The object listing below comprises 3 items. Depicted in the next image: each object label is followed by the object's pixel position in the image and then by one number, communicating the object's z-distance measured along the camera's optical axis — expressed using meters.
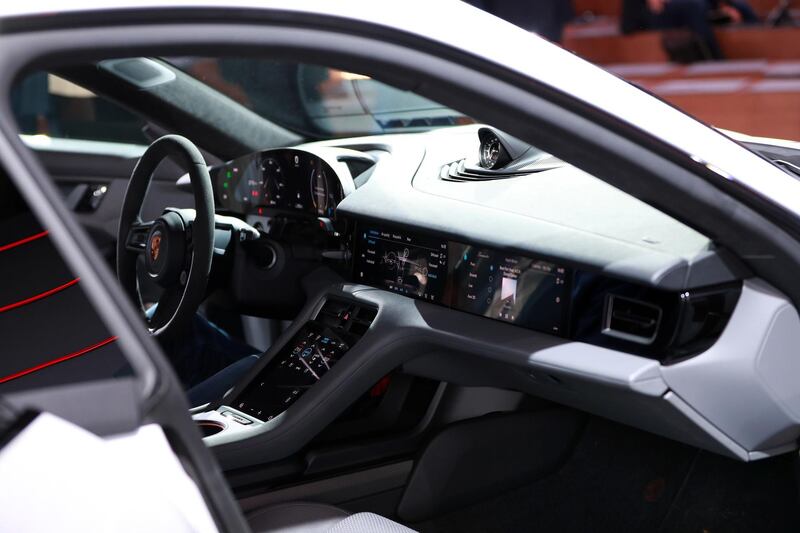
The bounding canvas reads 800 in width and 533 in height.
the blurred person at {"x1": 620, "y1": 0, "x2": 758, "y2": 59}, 7.25
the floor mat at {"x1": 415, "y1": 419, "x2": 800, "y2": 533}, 1.76
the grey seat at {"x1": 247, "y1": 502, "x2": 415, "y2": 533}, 1.40
